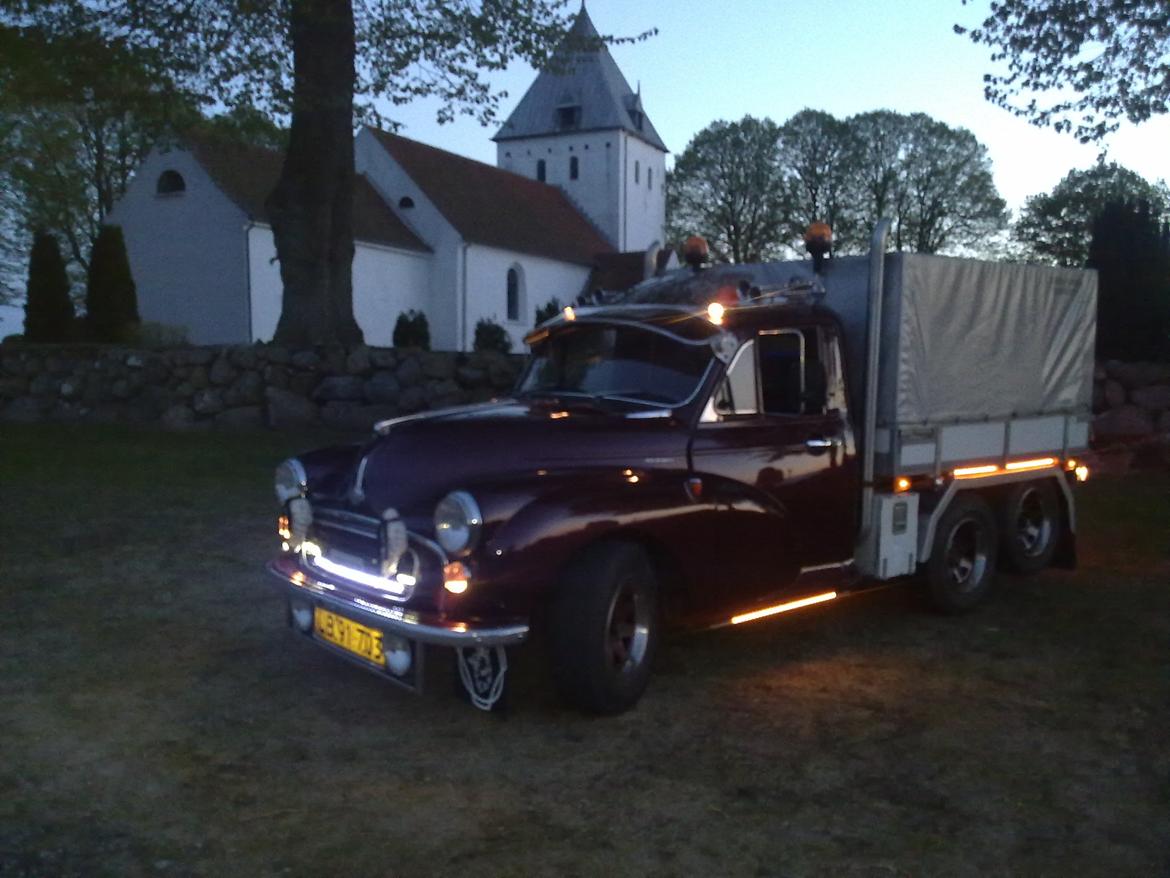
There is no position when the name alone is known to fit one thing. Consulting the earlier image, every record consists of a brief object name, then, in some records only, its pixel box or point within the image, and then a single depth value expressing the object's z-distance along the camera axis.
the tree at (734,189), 60.81
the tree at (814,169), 60.12
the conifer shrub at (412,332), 35.16
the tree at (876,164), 59.41
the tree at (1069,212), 54.25
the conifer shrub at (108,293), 28.14
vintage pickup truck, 4.79
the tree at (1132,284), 17.42
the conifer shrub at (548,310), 43.11
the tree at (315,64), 15.89
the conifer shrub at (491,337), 38.50
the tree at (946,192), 58.84
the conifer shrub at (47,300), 27.72
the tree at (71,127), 15.80
